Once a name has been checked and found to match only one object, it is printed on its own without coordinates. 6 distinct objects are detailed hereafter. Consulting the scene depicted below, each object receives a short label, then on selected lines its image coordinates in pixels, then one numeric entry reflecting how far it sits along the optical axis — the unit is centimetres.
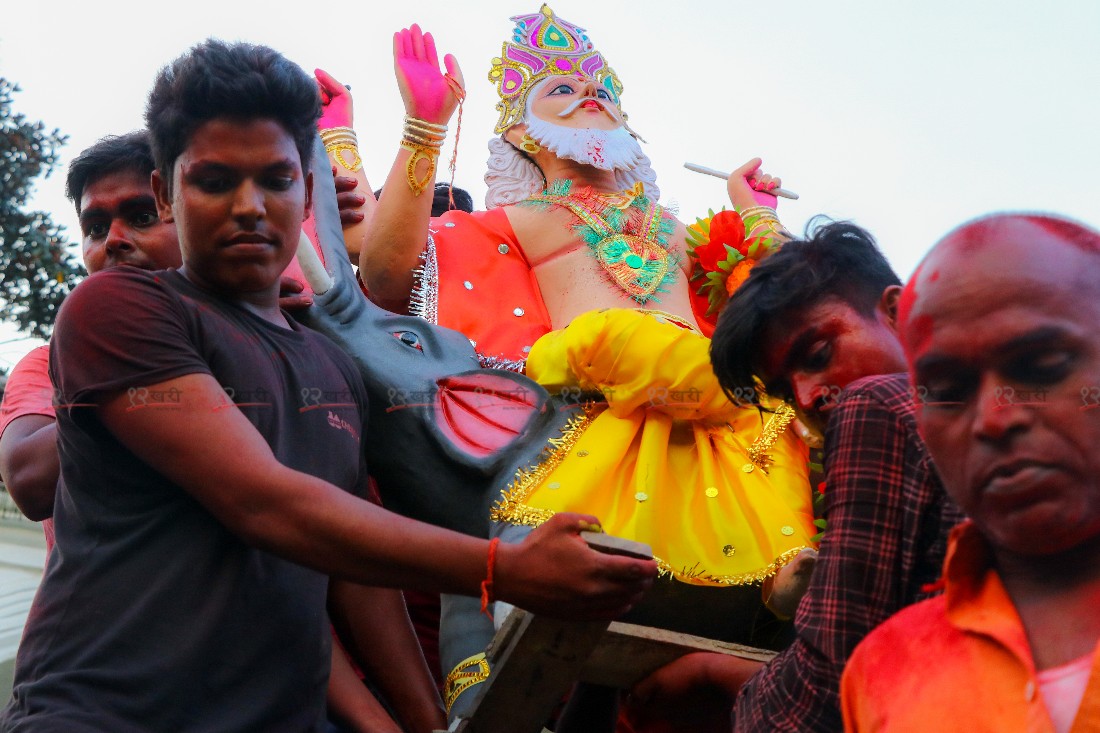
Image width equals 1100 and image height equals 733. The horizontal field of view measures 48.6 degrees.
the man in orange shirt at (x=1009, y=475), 109
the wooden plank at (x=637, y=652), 201
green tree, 645
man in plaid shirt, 143
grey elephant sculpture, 247
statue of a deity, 229
